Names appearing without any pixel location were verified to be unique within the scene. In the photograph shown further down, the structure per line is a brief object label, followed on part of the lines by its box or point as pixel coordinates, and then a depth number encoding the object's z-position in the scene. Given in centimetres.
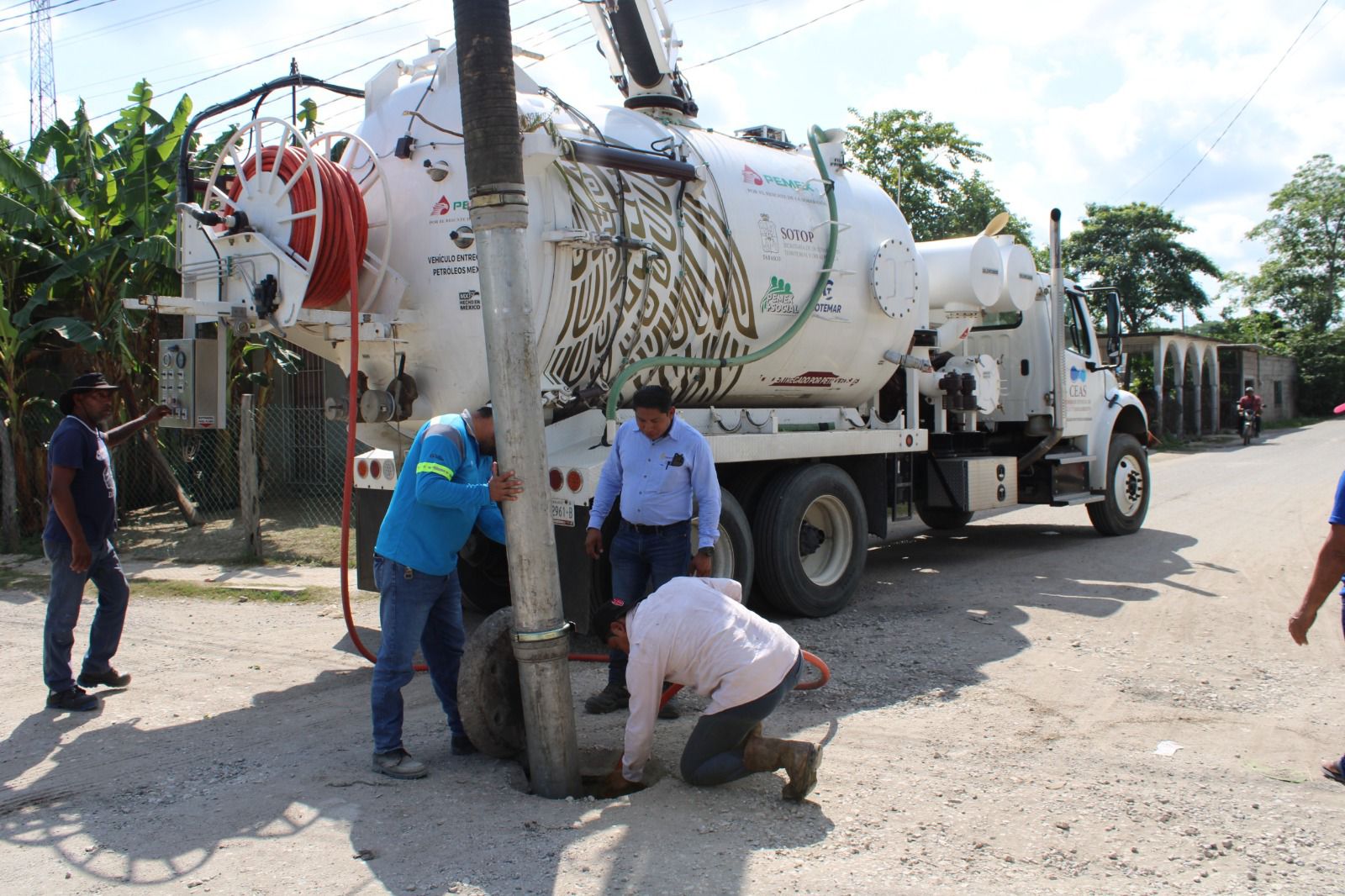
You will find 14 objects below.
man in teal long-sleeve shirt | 460
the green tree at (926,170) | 2634
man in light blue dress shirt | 567
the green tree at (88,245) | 1255
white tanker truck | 617
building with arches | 2873
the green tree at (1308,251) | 4831
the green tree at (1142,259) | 3978
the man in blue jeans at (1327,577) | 417
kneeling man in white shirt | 430
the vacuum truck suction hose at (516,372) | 423
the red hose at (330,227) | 593
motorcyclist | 2855
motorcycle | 2823
